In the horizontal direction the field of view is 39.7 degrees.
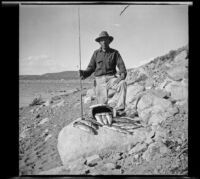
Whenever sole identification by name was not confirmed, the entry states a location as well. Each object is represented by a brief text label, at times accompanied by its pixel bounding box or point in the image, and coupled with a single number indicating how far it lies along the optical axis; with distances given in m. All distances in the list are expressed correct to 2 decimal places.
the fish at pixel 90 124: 5.35
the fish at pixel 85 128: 5.25
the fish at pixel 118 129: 5.31
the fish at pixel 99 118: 5.45
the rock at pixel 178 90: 5.52
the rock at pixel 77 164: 5.12
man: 5.59
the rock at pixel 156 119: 5.47
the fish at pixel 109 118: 5.44
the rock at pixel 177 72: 5.55
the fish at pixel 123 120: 5.50
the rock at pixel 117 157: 5.16
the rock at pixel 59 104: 5.76
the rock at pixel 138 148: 5.21
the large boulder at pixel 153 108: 5.50
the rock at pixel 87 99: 5.61
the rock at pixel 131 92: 5.61
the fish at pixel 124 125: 5.43
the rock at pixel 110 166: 5.16
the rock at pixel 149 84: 5.72
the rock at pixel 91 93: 5.63
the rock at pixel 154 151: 5.20
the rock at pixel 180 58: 5.56
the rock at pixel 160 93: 5.63
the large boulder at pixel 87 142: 5.15
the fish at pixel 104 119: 5.43
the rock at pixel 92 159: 5.11
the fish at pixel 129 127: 5.41
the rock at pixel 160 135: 5.35
